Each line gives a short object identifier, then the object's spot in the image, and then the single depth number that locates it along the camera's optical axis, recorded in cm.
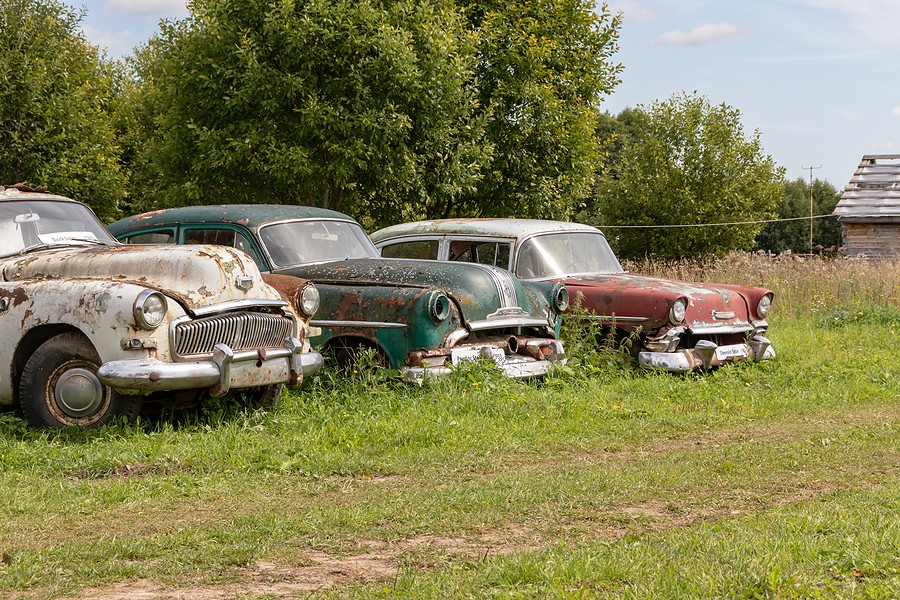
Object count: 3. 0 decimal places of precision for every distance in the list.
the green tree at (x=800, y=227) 5522
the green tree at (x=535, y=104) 2102
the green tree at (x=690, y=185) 3528
